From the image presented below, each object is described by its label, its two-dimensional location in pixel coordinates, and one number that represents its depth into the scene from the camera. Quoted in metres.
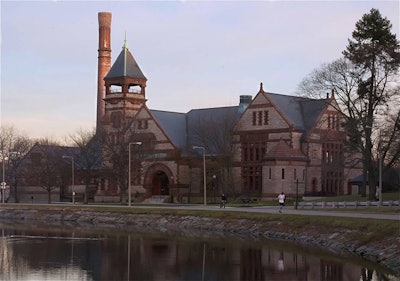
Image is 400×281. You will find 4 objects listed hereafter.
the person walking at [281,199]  58.53
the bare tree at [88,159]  90.50
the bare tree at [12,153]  106.75
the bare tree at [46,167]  97.88
